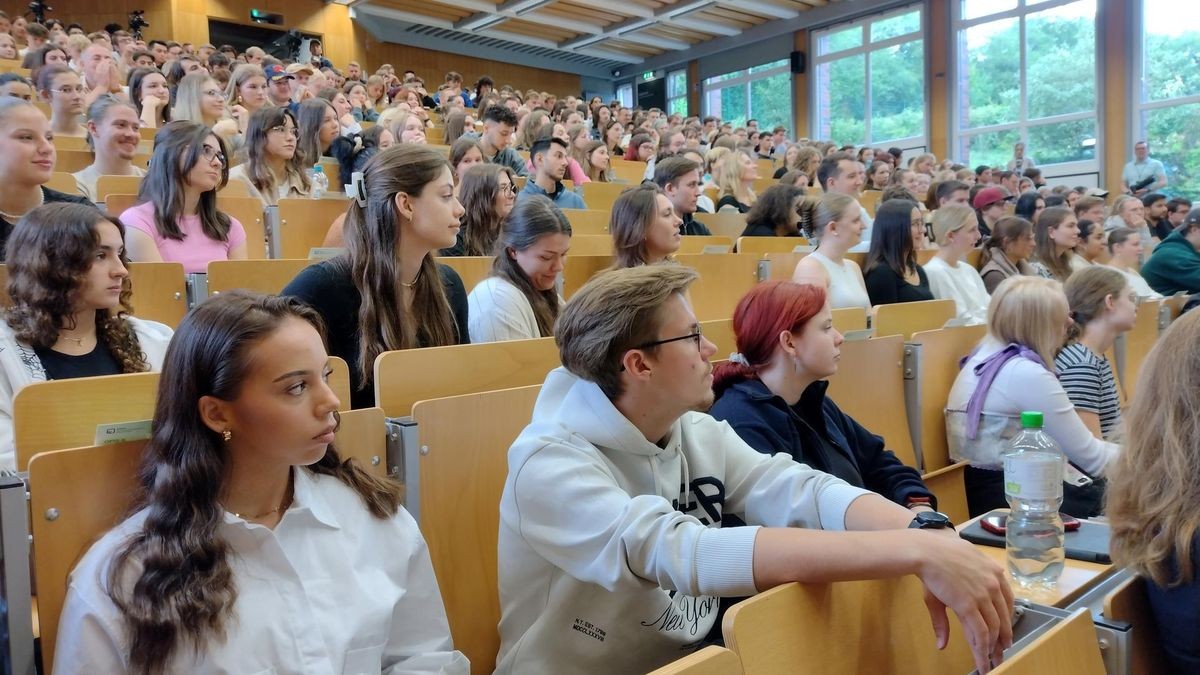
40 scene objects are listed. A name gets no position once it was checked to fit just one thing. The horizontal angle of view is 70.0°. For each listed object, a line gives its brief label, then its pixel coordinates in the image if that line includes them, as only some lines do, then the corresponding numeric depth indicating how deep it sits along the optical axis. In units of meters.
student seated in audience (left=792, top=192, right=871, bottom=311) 3.55
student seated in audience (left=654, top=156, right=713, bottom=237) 4.34
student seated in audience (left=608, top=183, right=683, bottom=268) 3.19
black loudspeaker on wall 13.91
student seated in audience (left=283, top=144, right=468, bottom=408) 2.07
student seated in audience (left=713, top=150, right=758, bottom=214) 5.63
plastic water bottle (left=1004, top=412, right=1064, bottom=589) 1.37
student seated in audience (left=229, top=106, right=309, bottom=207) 3.90
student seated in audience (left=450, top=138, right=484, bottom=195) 4.29
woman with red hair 1.81
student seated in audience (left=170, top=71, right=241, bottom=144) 4.81
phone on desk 1.52
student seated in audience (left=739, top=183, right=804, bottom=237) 4.55
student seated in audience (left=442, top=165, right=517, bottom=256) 3.42
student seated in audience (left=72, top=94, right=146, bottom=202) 3.45
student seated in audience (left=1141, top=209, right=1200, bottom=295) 5.13
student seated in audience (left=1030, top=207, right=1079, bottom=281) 4.66
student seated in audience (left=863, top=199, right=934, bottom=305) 3.83
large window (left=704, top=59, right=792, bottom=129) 14.54
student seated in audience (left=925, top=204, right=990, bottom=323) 4.03
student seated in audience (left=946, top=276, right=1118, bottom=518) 2.47
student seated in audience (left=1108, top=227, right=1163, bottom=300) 4.93
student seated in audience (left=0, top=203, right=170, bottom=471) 1.72
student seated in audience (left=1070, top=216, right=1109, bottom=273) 4.98
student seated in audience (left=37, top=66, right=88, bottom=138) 4.34
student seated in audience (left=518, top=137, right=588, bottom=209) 4.48
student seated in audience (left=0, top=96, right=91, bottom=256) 2.50
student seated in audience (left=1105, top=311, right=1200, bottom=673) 1.12
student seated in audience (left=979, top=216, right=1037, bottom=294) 4.38
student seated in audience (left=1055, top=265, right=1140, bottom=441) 2.76
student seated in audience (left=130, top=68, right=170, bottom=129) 5.19
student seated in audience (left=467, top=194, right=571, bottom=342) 2.54
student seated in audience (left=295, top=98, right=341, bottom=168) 4.43
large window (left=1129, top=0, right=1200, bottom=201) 10.02
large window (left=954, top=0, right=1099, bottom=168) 10.89
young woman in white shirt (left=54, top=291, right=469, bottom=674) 1.02
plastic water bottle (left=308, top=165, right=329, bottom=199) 4.15
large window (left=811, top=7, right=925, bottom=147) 12.67
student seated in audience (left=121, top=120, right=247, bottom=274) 2.87
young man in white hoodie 1.02
